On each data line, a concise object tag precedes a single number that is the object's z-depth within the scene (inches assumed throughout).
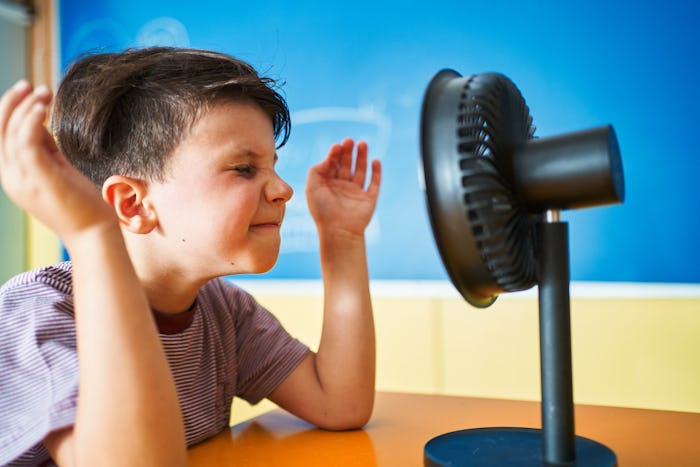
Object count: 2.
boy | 22.8
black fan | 21.8
